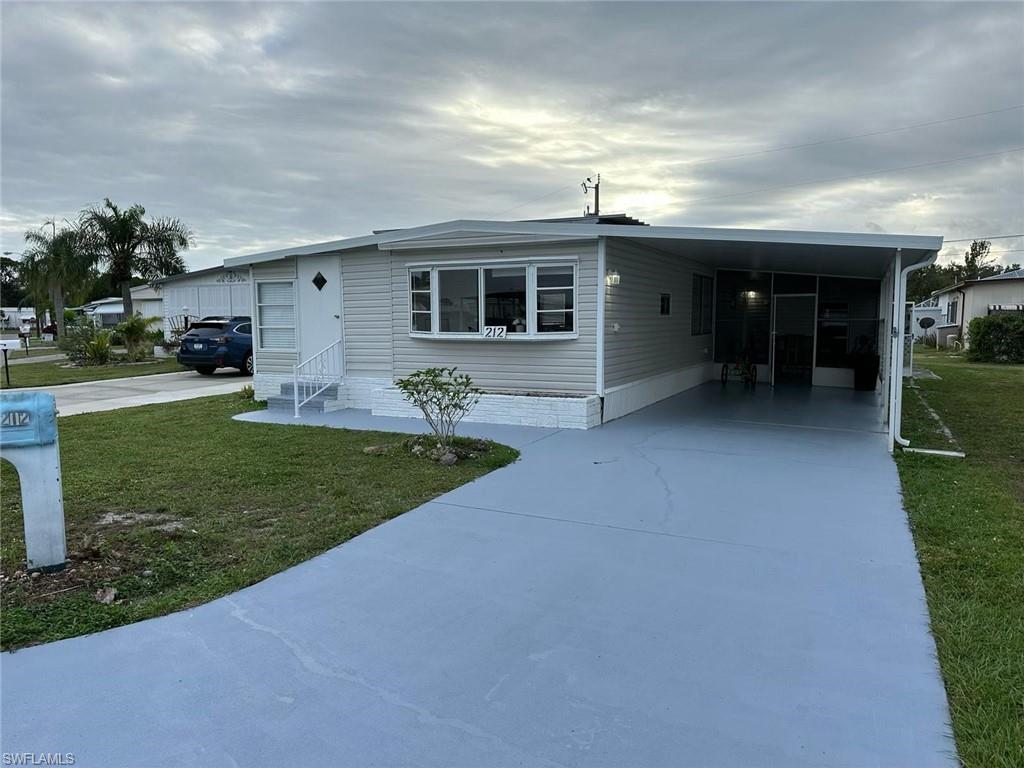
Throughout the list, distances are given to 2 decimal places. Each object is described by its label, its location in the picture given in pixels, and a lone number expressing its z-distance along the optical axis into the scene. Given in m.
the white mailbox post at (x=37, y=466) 3.61
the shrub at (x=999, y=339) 21.88
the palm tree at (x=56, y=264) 27.38
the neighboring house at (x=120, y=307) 32.41
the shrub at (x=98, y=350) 19.83
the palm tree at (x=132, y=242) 26.94
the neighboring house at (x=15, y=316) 59.80
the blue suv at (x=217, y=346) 16.67
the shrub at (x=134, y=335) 21.48
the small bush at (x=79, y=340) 19.89
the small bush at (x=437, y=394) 7.20
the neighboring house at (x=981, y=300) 26.62
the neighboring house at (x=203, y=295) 26.08
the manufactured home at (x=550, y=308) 8.86
